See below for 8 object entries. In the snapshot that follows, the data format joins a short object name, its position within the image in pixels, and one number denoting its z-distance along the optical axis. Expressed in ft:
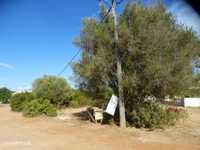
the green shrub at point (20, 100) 53.40
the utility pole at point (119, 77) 25.02
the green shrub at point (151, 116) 24.92
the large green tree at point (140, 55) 23.29
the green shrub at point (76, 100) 59.90
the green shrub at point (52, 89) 53.18
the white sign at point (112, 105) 25.62
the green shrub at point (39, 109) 39.36
